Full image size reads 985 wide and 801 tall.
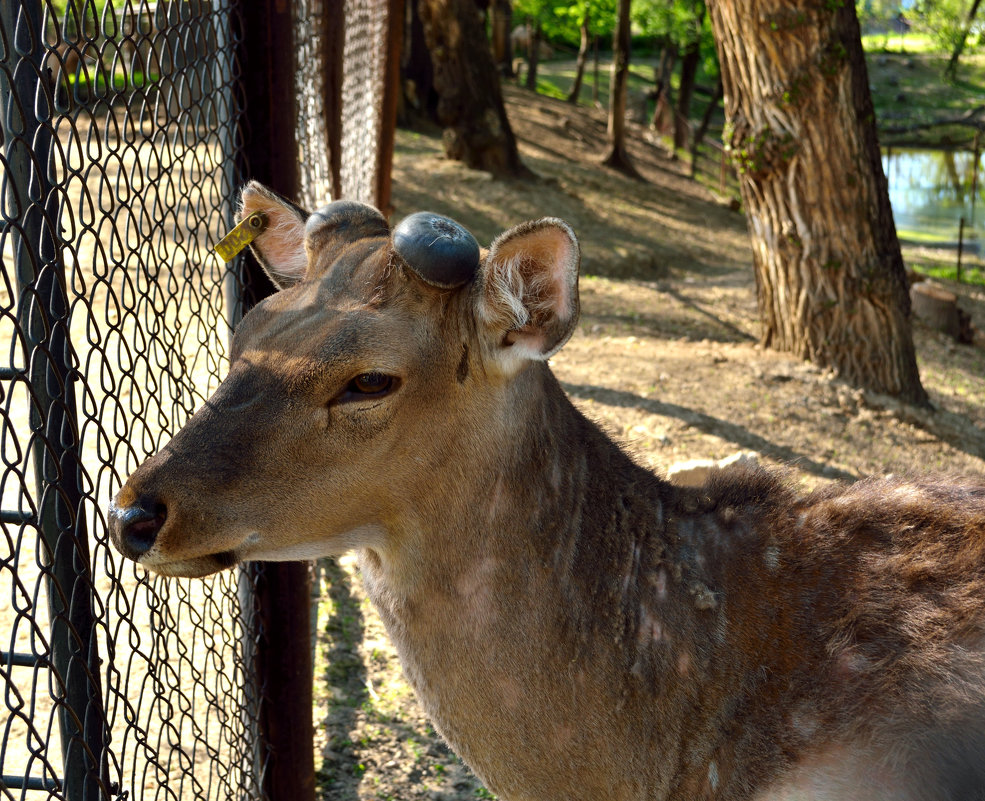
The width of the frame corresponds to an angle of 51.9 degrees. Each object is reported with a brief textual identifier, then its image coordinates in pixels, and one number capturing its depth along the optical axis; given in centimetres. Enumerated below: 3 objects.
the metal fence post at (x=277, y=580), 315
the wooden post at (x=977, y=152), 2132
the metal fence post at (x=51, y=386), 186
